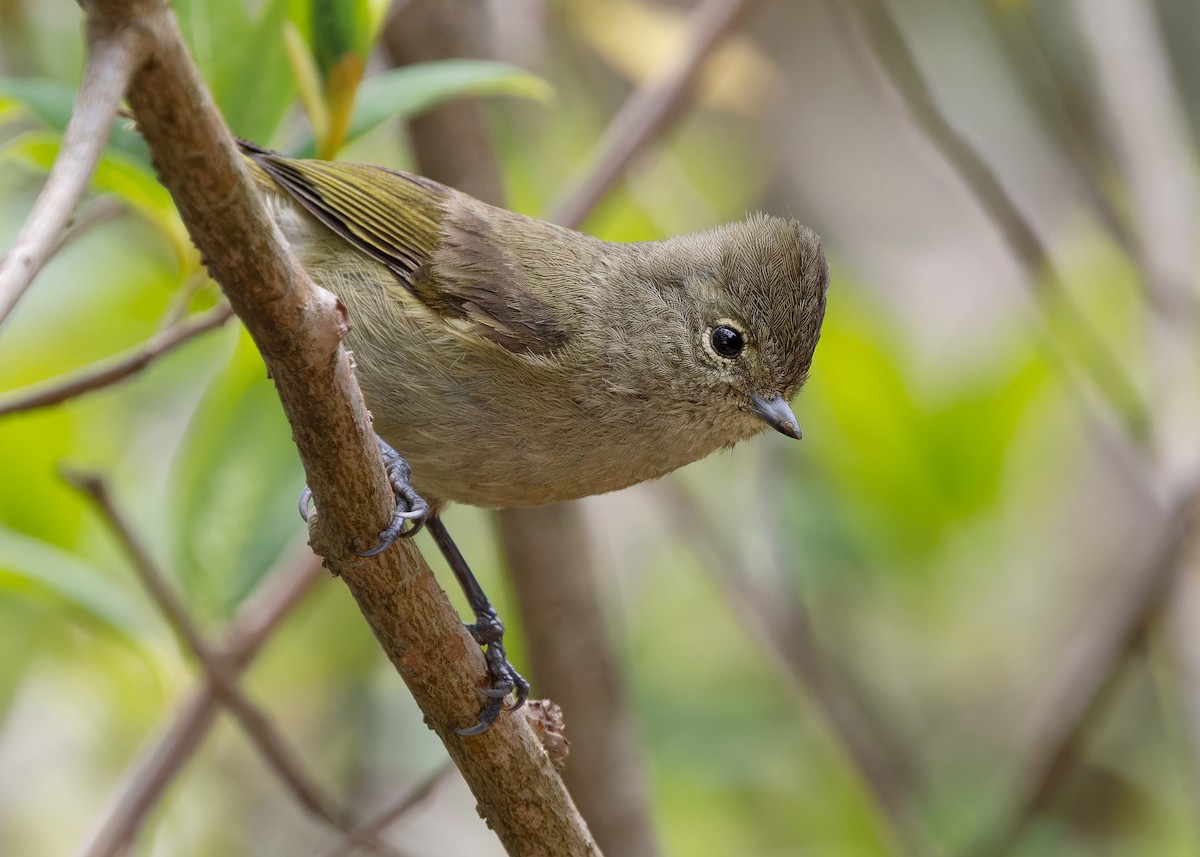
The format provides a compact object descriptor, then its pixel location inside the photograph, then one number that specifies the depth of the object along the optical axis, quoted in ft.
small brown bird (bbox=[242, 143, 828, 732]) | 18.11
